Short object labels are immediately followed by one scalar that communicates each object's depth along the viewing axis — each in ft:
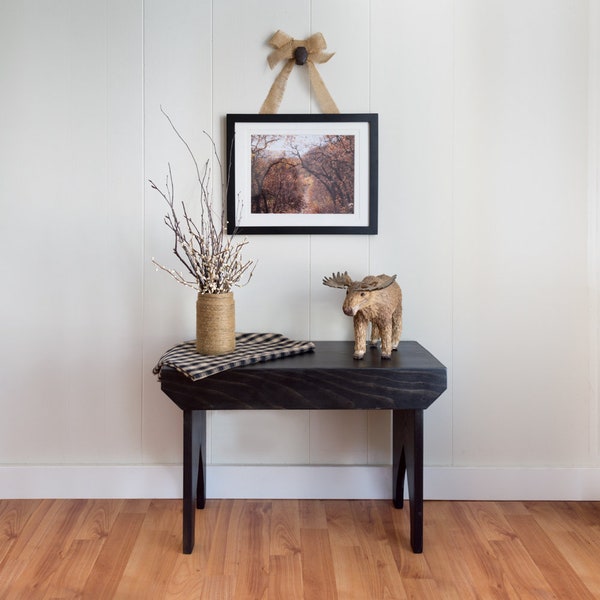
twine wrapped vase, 6.72
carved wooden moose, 6.74
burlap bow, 7.57
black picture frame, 7.68
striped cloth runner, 6.26
